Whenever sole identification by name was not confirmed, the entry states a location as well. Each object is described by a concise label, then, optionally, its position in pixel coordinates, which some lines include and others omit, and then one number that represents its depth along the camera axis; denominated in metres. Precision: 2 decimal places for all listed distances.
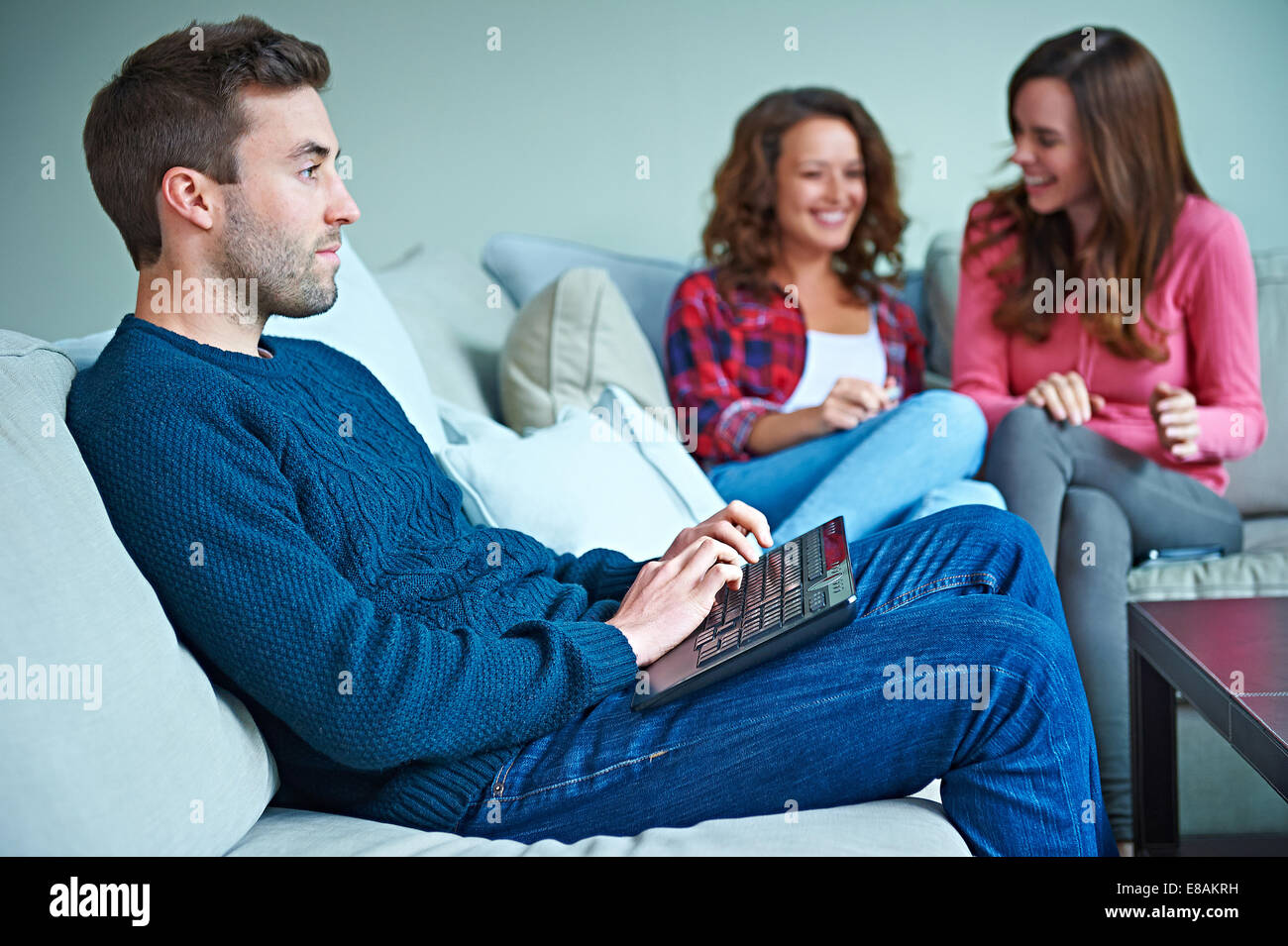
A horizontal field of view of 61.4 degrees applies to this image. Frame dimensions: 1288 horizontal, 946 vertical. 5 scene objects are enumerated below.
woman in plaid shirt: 1.83
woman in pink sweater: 1.72
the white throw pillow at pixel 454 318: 1.89
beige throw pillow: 1.83
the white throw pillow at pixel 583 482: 1.34
